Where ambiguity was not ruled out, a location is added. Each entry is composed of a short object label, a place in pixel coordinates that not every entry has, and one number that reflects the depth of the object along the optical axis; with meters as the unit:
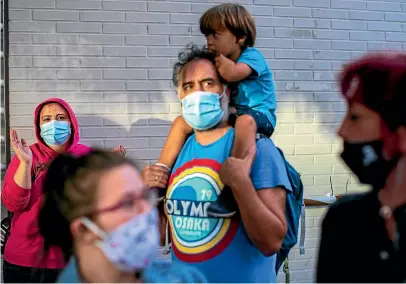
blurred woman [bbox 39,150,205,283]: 1.53
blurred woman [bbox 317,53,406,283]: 1.45
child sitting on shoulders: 2.24
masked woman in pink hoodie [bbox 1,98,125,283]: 3.02
